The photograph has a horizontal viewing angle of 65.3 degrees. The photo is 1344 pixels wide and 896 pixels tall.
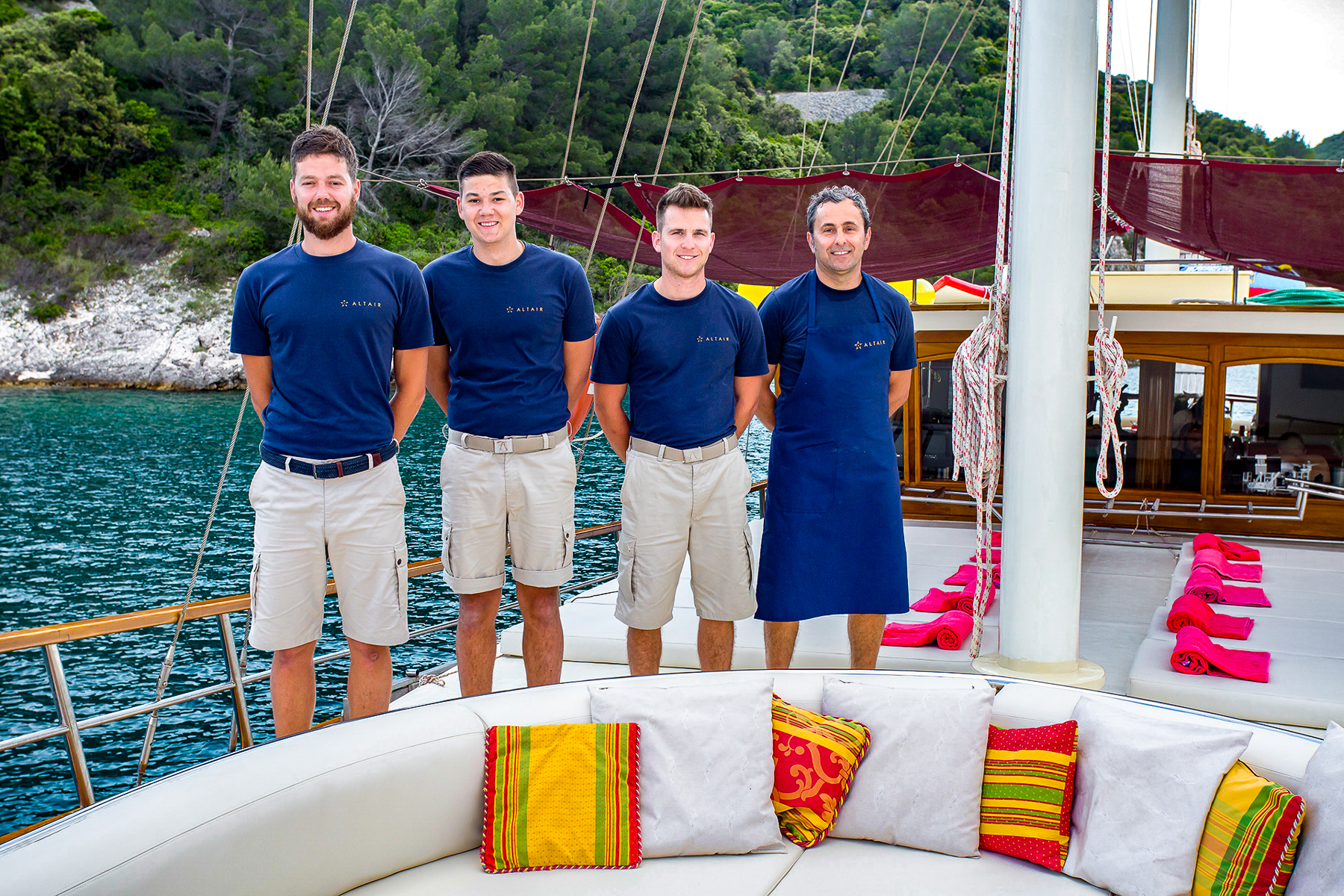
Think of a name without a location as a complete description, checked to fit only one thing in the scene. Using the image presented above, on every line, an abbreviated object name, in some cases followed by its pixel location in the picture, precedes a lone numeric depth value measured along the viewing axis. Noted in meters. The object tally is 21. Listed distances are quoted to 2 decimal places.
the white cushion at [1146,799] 2.06
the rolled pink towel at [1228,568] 5.00
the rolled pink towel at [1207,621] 3.88
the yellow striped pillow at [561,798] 2.18
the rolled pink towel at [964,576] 4.86
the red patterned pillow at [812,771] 2.31
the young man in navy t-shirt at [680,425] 2.90
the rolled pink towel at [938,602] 4.34
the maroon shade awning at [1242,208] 5.38
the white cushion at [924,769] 2.28
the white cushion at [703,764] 2.24
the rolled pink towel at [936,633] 3.76
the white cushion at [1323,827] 1.85
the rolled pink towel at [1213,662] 3.35
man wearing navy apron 3.08
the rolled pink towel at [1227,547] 5.38
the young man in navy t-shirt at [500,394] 2.78
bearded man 2.50
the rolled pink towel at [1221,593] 4.48
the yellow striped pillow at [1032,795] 2.23
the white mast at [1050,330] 3.09
